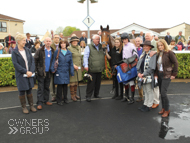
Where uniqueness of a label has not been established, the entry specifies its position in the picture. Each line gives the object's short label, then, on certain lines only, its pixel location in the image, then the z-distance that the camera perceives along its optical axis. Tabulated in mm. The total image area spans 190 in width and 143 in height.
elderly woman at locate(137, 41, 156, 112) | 4867
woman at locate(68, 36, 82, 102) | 6156
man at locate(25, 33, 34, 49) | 11253
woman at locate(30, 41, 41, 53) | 8805
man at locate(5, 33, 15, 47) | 13266
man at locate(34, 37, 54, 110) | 5488
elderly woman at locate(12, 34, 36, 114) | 4852
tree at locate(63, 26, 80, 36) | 101375
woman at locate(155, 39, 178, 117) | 4561
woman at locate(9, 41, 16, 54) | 10075
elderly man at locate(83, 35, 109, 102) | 6105
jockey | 5707
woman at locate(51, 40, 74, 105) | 5727
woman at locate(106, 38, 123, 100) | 5949
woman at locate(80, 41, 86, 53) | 12227
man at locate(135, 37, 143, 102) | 6102
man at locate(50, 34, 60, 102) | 6314
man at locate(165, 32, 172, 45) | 14938
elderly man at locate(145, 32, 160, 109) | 5453
